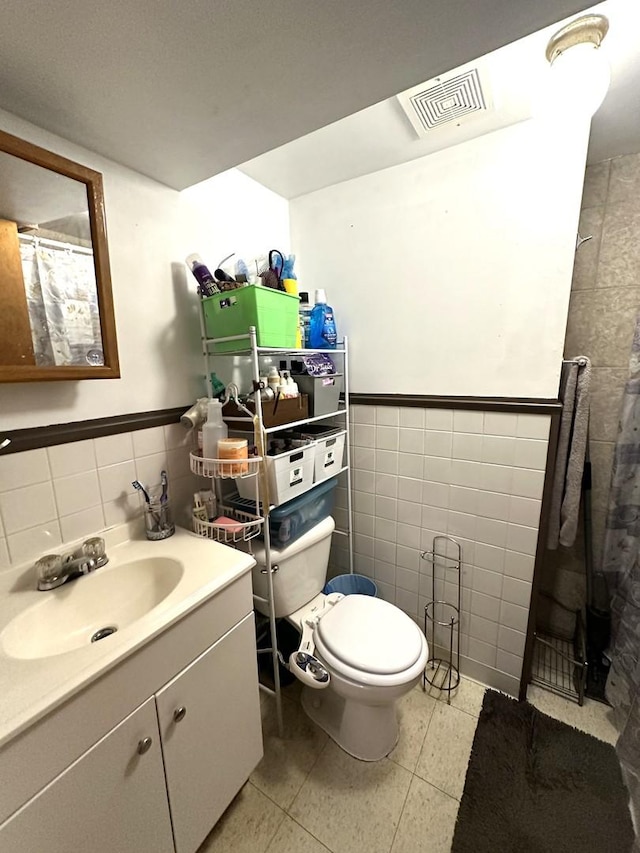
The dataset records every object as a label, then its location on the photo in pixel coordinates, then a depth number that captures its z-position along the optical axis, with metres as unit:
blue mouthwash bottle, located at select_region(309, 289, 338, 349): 1.43
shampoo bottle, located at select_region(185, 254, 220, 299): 1.14
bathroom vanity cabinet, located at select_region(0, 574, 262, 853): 0.57
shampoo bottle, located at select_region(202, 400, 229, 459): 1.12
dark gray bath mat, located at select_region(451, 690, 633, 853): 0.97
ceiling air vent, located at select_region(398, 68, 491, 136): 0.97
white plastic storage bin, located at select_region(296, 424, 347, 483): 1.37
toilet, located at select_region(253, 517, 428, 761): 1.08
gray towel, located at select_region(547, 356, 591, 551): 1.23
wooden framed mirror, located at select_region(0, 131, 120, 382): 0.78
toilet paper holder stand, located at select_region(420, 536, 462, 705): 1.45
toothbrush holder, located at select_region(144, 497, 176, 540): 1.09
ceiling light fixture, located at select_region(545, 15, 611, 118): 0.80
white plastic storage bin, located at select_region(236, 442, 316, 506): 1.14
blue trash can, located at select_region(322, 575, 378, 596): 1.59
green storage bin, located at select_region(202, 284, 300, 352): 1.07
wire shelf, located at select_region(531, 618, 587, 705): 1.38
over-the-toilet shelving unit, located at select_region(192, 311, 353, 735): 1.07
